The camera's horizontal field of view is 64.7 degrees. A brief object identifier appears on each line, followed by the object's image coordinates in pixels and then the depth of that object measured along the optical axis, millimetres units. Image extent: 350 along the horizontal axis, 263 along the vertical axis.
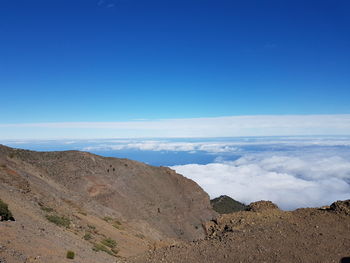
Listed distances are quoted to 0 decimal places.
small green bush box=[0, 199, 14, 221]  14594
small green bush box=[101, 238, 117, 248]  20312
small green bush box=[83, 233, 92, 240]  19438
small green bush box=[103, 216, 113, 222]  30675
